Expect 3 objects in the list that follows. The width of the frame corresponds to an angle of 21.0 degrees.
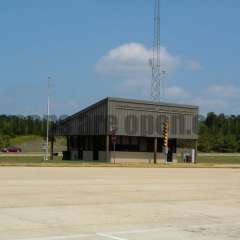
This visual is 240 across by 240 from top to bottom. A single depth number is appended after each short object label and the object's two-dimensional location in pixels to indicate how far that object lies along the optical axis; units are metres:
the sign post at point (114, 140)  67.75
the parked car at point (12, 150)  135.38
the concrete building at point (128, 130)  68.88
